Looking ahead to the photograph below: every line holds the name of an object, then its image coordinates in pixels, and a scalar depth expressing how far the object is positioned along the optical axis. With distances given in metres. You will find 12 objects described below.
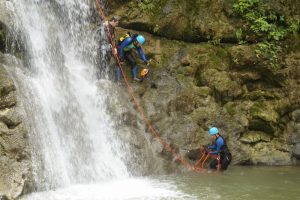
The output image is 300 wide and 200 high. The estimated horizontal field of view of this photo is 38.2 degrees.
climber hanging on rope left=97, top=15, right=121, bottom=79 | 12.34
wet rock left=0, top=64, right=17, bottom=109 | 8.45
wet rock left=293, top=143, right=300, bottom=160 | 12.90
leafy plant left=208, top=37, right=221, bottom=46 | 13.46
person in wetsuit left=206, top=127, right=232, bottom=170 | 11.59
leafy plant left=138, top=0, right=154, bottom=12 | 13.23
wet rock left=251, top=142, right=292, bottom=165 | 12.66
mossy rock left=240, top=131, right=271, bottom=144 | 12.83
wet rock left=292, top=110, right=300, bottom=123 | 13.19
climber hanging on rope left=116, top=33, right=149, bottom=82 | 12.19
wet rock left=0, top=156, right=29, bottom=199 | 7.77
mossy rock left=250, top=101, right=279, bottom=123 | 13.03
